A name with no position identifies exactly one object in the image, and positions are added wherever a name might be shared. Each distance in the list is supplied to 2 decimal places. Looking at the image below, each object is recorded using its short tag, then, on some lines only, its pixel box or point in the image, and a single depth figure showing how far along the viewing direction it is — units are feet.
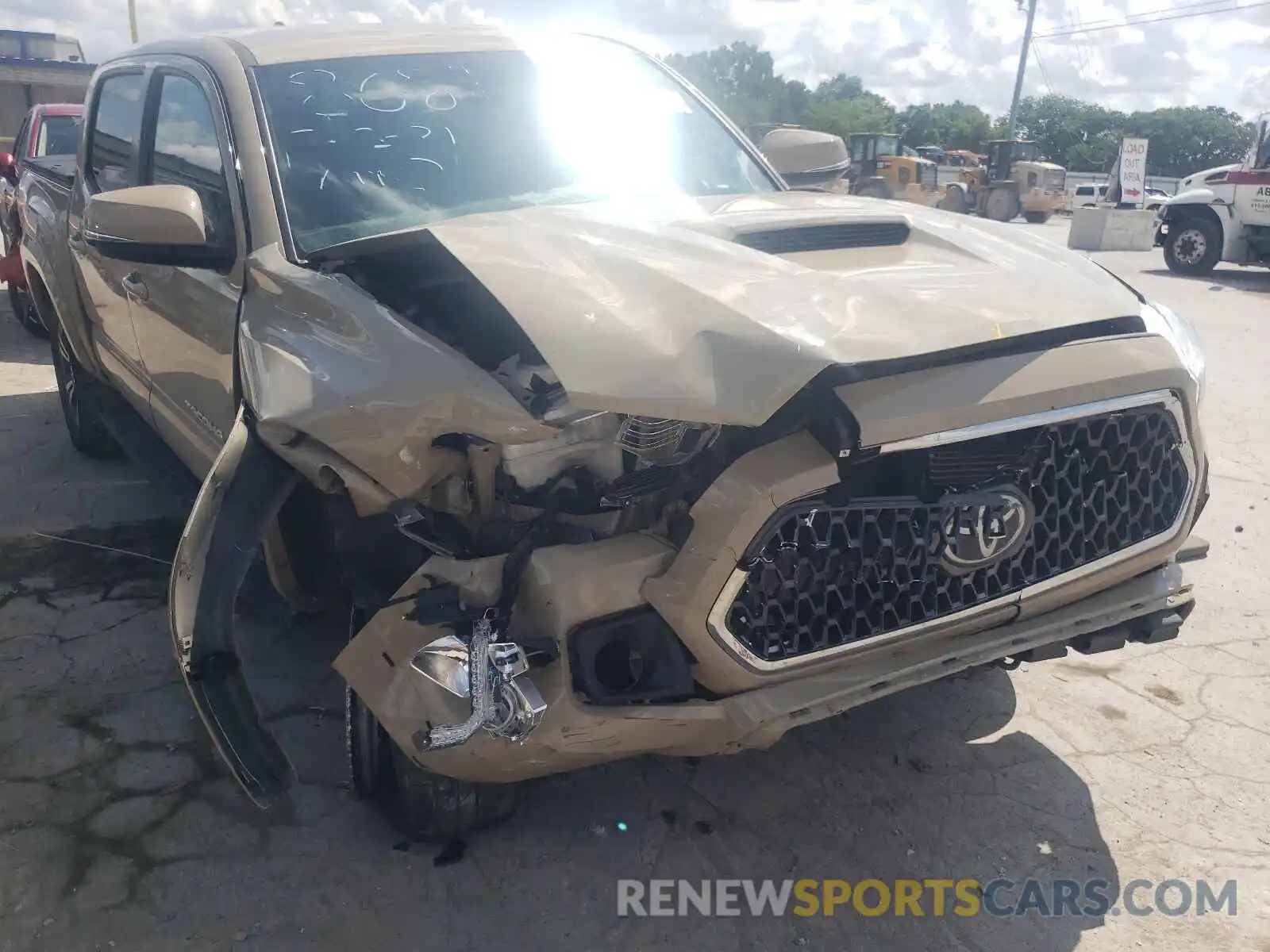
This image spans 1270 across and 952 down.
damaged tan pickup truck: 6.31
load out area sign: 71.36
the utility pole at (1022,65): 125.08
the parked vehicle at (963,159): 118.01
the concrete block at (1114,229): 60.23
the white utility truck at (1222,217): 43.04
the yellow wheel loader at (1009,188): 91.97
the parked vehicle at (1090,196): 92.32
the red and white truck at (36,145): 25.68
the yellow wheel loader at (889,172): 87.81
